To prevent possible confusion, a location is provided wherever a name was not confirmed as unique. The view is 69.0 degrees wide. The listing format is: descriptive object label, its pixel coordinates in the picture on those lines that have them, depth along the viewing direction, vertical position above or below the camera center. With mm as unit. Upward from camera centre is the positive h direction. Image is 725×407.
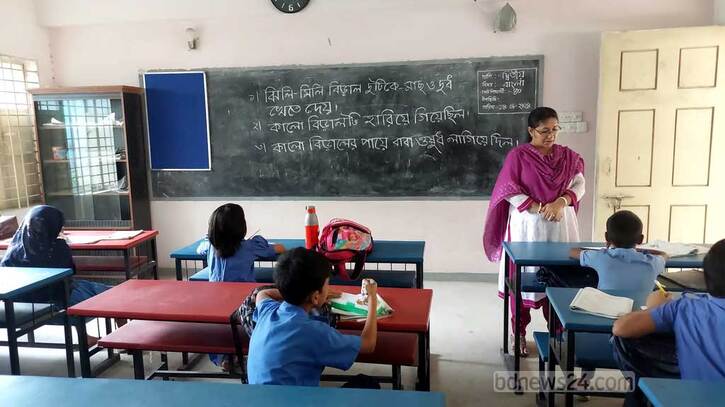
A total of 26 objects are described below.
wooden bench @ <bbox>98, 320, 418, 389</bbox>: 2184 -855
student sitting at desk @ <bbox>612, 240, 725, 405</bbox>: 1469 -576
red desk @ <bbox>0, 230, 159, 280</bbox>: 3500 -784
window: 4613 +118
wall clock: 4629 +1222
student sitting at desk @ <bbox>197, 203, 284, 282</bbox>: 2559 -523
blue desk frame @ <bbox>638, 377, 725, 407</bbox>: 1296 -647
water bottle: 2844 -464
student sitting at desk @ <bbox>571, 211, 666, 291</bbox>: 2223 -523
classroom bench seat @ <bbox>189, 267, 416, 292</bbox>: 3076 -815
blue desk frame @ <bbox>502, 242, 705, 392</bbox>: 2611 -608
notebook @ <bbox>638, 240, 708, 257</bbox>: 2703 -585
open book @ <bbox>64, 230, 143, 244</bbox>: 3600 -626
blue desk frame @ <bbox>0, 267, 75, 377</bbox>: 2443 -650
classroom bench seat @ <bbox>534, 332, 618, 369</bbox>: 2055 -854
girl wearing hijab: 3025 -551
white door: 3941 +52
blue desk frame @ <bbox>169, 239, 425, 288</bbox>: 2960 -639
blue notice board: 4906 +251
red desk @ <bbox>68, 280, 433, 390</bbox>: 2020 -661
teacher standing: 3098 -302
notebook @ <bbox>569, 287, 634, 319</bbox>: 1883 -606
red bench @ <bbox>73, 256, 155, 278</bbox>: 3732 -840
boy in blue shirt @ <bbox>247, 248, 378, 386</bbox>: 1570 -581
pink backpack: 2840 -547
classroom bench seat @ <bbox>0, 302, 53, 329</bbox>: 2709 -852
